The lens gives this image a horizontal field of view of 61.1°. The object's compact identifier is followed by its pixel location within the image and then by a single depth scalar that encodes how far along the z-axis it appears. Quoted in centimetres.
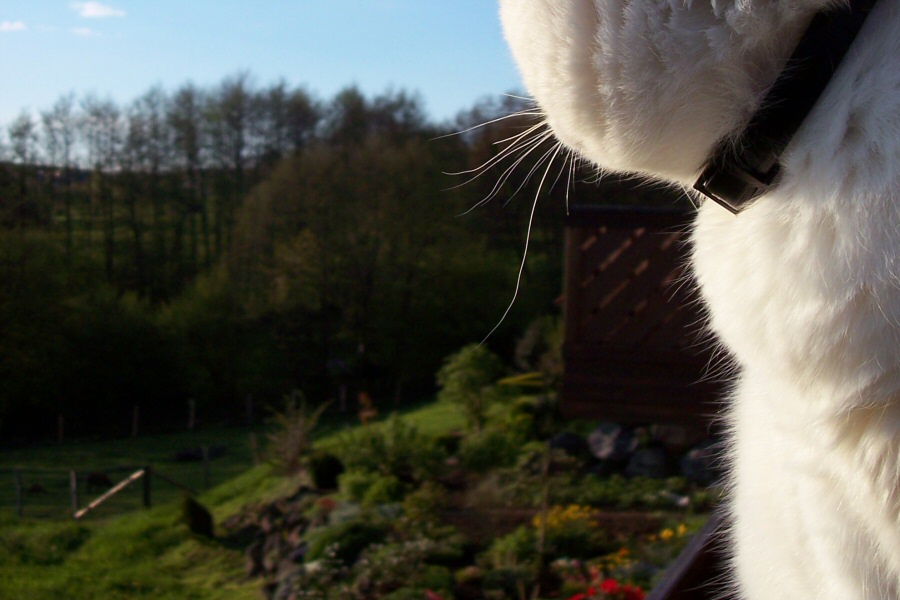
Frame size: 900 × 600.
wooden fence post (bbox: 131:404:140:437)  1120
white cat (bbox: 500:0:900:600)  58
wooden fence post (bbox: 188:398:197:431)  1351
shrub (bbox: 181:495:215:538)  752
